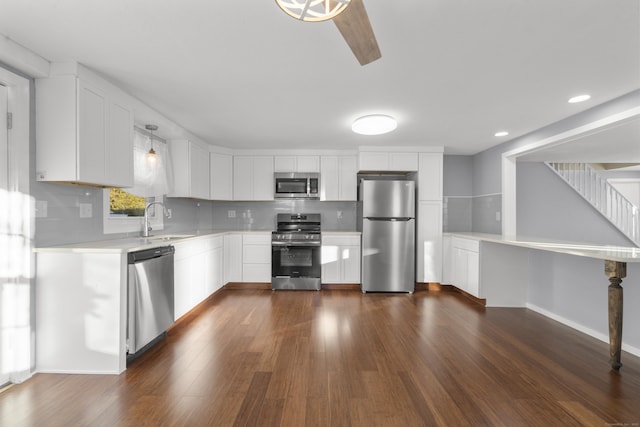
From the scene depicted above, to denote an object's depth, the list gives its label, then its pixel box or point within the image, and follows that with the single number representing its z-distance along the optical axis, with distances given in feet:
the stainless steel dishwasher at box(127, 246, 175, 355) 7.64
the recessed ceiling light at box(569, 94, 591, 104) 8.69
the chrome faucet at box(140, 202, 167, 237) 10.75
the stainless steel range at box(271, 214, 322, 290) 15.07
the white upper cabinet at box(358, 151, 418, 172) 15.47
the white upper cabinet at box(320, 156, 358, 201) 16.29
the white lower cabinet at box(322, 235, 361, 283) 15.34
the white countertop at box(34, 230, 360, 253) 7.12
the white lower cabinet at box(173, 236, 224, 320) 10.41
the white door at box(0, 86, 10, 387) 6.48
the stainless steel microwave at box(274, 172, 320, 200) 15.98
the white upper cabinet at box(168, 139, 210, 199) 13.20
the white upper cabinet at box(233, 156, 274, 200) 16.31
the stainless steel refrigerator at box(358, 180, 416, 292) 14.82
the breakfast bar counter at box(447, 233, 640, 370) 11.21
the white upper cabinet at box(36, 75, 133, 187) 7.18
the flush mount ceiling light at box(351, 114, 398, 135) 10.44
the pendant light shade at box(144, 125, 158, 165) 10.32
